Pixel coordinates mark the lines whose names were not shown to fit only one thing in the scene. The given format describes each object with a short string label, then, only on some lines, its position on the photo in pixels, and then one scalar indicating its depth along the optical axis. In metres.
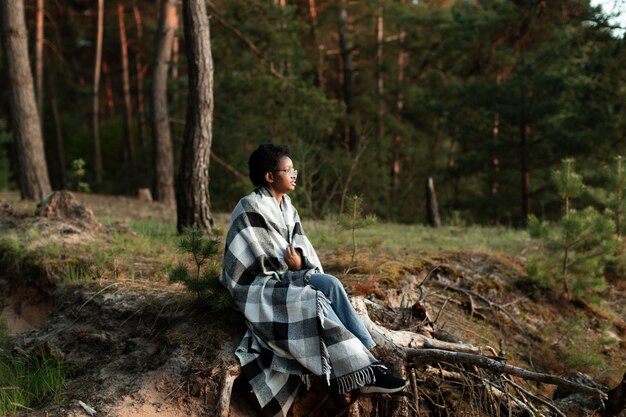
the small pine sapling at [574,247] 8.39
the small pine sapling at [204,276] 5.18
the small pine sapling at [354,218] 6.84
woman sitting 4.66
